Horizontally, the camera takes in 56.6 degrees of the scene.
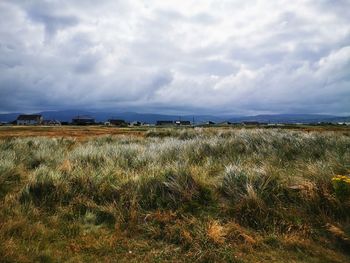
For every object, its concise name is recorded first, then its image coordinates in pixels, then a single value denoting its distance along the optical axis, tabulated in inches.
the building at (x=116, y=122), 5674.2
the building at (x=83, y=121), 5405.5
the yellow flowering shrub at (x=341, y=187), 267.7
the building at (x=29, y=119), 6151.6
